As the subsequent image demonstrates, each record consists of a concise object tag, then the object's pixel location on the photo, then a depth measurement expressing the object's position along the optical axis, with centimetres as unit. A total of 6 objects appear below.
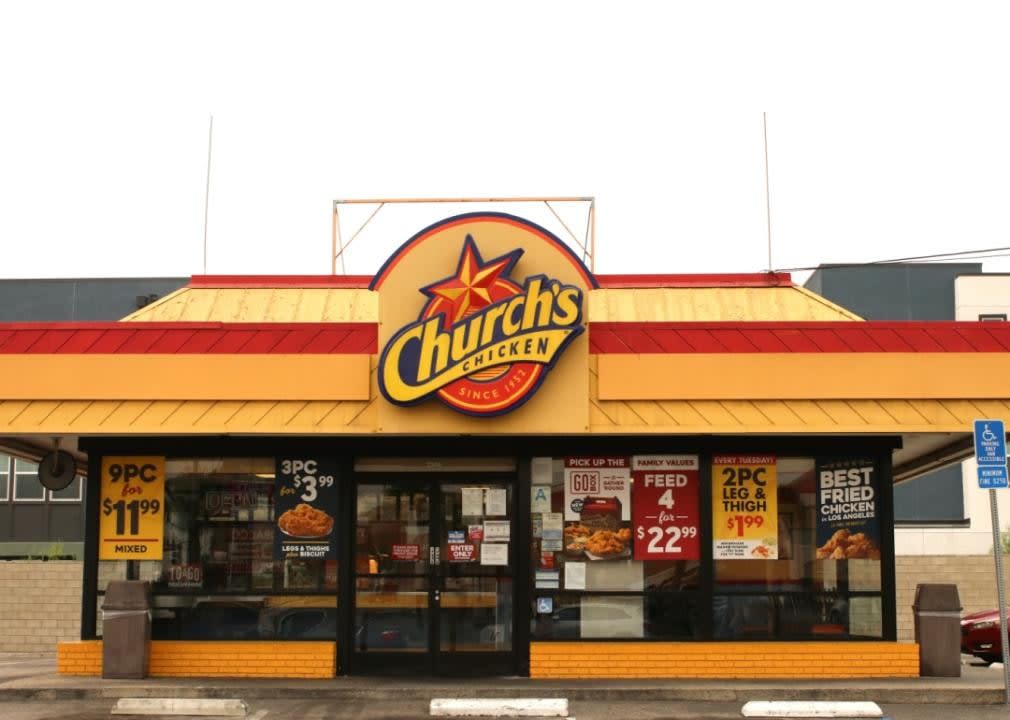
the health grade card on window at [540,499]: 1538
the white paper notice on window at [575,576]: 1517
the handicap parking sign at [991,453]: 1331
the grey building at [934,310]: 4494
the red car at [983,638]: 2097
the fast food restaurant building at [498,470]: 1450
